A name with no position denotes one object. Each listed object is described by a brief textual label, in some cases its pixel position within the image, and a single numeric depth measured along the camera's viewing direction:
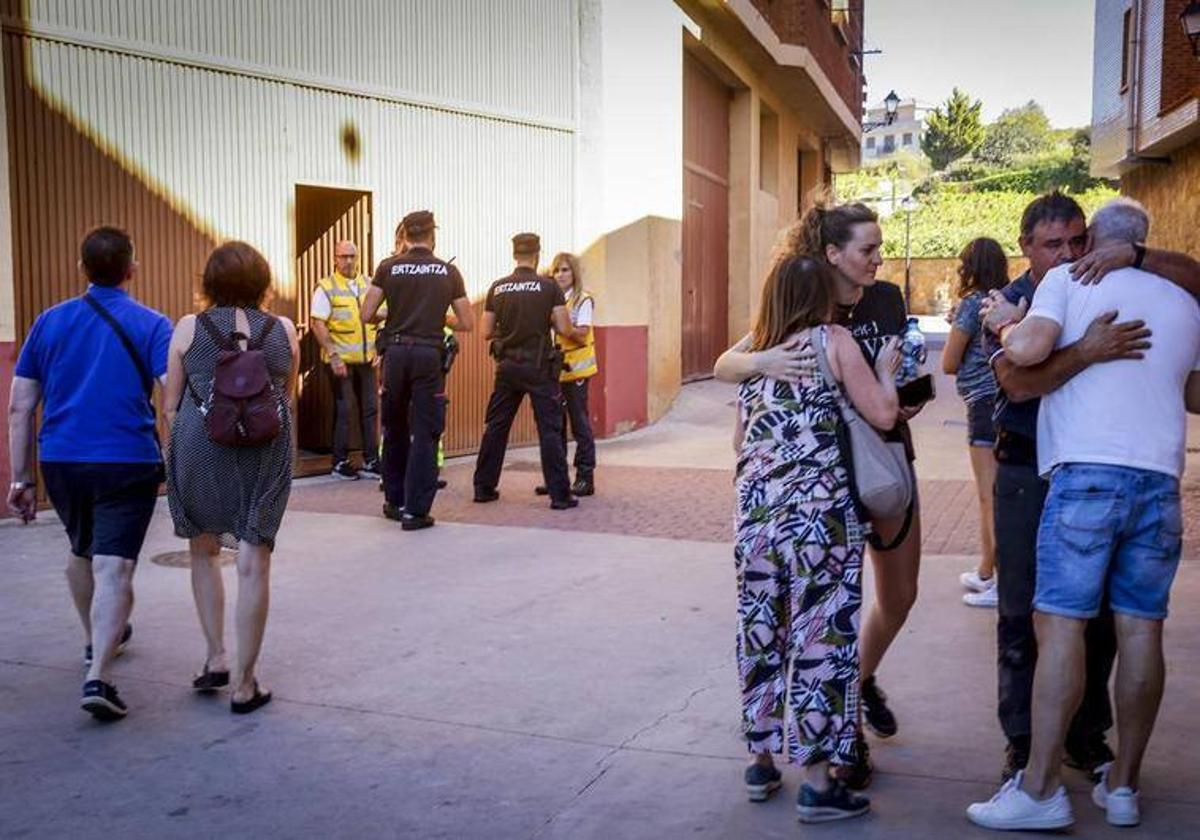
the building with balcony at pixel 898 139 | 133.25
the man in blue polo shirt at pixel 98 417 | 5.08
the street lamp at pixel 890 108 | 30.25
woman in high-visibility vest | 10.27
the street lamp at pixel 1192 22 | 13.13
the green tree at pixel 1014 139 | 109.31
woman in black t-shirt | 4.02
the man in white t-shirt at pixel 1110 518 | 3.77
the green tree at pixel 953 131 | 101.94
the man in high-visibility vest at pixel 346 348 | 11.06
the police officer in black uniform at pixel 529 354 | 9.67
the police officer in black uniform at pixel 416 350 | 8.80
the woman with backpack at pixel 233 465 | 5.03
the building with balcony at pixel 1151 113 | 20.39
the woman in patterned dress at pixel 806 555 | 3.91
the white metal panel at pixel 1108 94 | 24.89
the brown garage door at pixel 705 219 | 17.56
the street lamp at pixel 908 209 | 46.38
